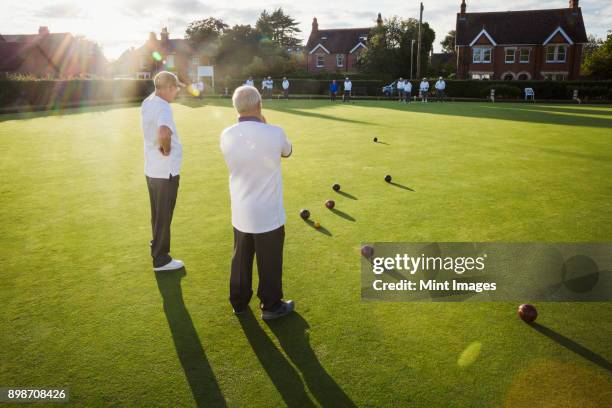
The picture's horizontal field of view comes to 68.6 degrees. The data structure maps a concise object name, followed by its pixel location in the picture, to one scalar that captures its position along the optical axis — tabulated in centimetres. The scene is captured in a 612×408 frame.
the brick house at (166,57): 7786
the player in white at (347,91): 3834
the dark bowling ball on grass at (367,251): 553
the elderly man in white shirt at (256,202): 376
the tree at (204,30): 7706
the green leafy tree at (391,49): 5325
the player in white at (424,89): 3812
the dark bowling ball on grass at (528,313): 413
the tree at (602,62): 5269
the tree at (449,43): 9838
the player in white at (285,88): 4181
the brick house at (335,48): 7112
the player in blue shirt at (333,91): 4042
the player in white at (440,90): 3794
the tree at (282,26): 8881
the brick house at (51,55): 5419
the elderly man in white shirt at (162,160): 487
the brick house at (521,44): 5306
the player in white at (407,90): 3753
